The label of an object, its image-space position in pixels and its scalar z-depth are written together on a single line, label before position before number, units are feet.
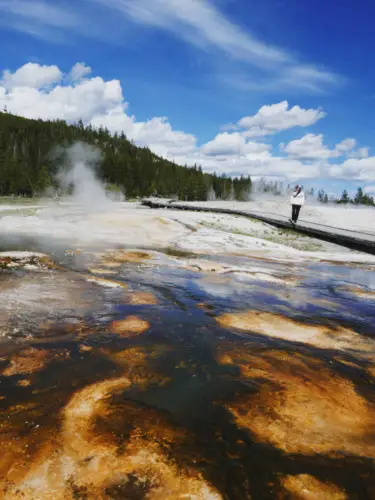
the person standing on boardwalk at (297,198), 57.34
